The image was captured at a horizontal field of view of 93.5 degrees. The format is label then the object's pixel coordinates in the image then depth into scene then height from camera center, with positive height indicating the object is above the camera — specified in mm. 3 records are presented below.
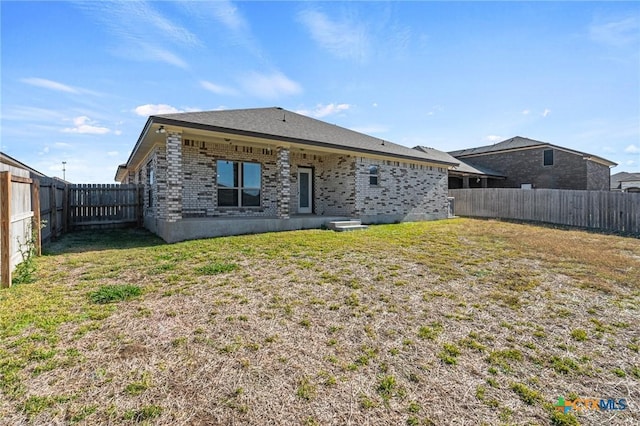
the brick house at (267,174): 8906 +1360
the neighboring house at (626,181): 37812 +3129
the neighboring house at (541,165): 22141 +3281
